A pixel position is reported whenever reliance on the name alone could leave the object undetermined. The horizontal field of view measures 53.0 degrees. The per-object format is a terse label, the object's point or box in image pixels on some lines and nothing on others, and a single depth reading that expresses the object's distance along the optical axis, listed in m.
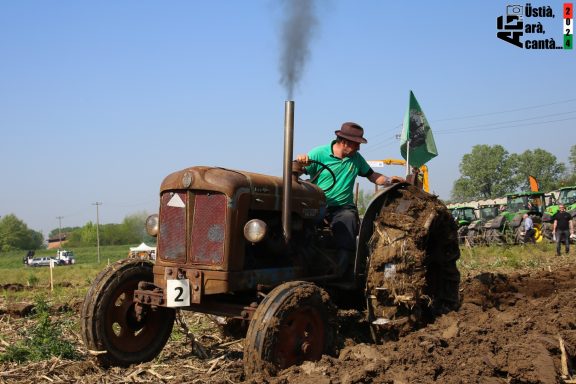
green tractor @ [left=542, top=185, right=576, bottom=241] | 23.08
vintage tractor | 4.14
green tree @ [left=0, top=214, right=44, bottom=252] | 105.19
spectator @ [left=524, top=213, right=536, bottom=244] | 21.89
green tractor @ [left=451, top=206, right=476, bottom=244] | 26.42
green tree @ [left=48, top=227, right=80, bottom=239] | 139.52
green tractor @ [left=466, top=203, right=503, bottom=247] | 23.89
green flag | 11.84
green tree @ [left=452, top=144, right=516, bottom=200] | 93.25
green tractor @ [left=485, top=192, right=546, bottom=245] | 22.91
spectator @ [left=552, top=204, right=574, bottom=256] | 16.69
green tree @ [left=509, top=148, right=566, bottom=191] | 92.94
